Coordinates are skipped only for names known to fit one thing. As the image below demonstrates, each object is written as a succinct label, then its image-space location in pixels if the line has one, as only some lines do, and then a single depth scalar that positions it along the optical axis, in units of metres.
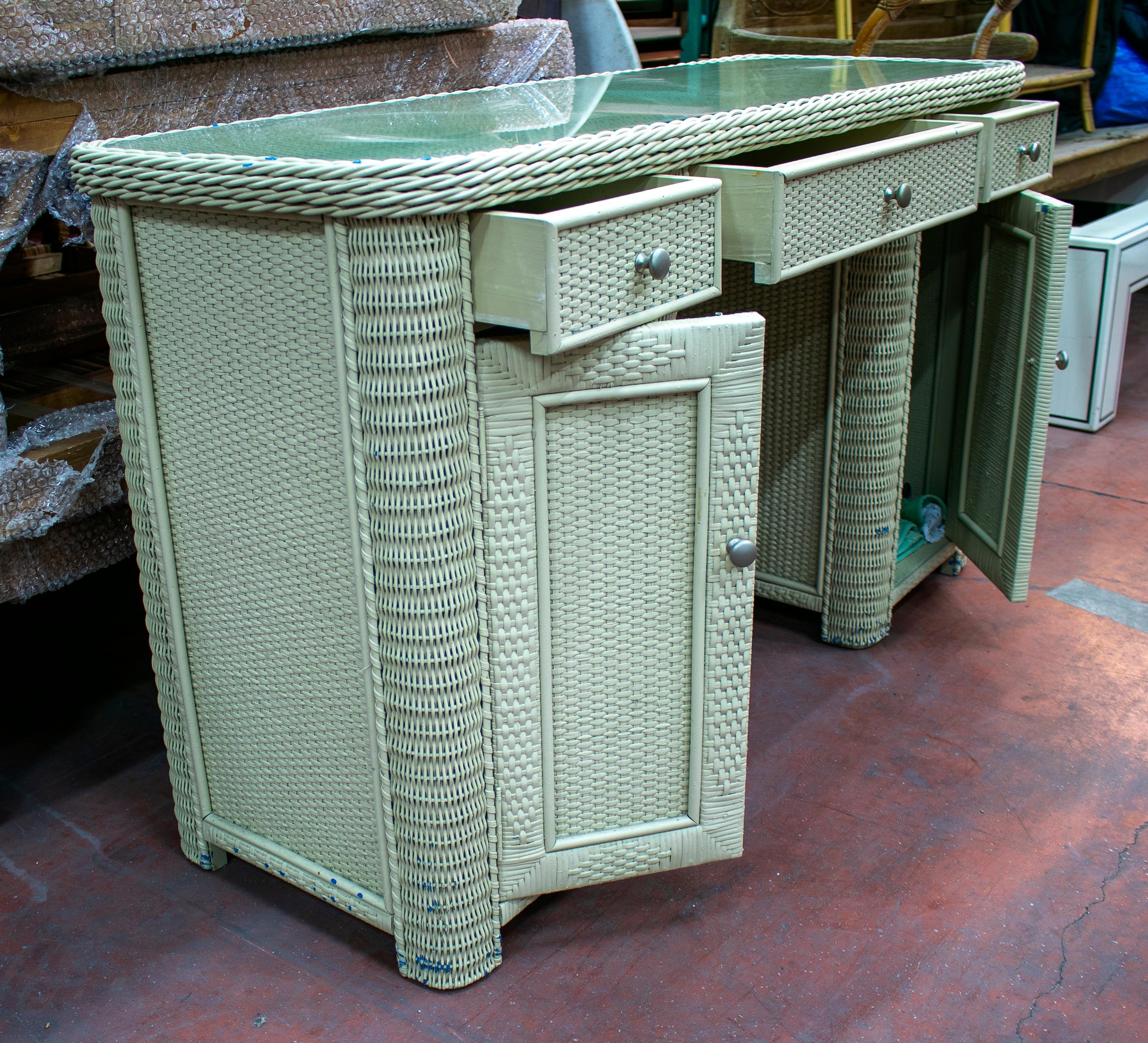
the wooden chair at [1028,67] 2.92
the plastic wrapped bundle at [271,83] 1.60
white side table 2.87
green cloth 2.23
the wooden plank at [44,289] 1.93
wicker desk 1.09
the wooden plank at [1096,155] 3.42
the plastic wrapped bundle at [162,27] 1.53
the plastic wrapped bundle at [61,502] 1.50
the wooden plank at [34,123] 1.56
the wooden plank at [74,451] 1.54
